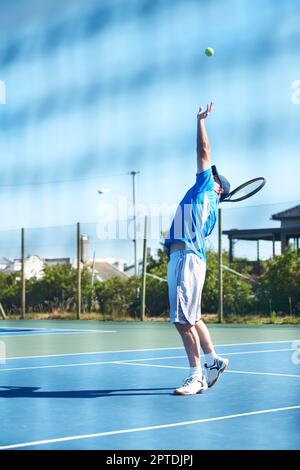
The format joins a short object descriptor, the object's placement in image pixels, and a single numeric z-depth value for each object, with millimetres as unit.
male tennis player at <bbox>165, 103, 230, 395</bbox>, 6070
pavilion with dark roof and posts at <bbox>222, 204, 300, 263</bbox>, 29047
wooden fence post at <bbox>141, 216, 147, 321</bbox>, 21756
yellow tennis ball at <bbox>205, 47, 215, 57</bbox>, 8367
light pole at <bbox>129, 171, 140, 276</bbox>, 22508
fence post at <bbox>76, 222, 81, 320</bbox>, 23328
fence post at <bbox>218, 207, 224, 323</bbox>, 19684
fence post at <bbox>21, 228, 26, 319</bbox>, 24494
